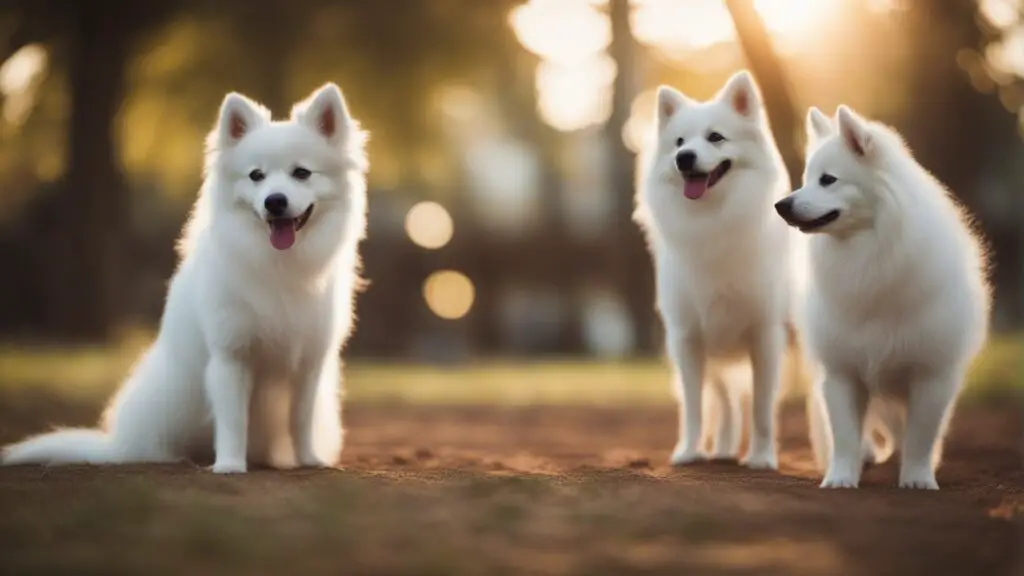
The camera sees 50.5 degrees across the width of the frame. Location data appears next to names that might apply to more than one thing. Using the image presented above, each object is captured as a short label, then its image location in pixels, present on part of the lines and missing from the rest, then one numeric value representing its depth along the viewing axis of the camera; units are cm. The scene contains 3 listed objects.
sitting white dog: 495
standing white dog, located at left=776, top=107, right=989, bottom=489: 457
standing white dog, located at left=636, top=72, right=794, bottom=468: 564
